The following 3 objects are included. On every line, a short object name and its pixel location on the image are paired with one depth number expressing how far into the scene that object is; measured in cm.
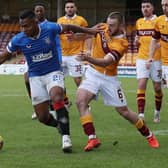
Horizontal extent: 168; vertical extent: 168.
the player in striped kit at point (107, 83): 1306
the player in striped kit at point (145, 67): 1842
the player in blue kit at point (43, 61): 1271
